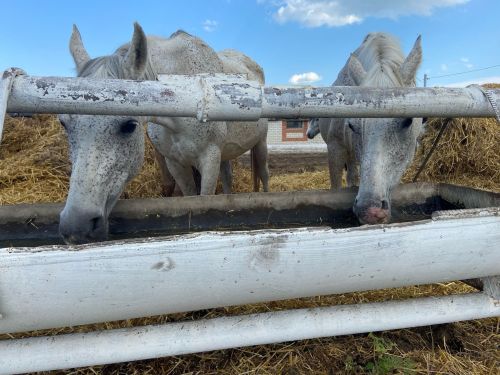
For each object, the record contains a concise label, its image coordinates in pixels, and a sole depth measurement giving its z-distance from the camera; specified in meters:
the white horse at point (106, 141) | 1.84
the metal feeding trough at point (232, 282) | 0.98
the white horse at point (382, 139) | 2.09
